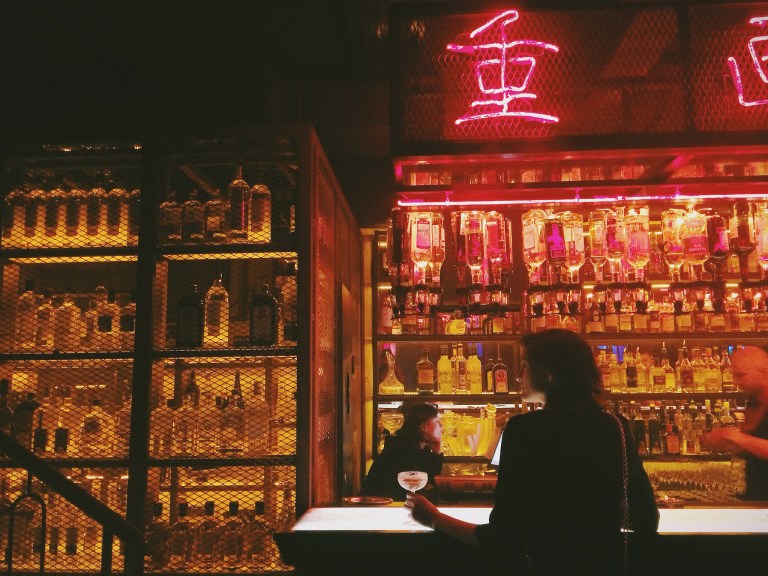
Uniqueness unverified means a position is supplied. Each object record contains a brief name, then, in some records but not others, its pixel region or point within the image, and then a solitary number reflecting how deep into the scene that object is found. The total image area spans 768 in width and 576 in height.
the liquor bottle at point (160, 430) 2.88
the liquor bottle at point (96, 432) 2.91
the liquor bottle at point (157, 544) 2.71
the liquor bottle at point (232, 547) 2.72
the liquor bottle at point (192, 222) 2.98
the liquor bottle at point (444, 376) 4.70
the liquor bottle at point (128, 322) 2.89
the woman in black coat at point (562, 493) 1.67
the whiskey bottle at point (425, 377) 4.72
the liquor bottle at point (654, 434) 4.47
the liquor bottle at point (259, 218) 2.99
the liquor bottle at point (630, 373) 4.55
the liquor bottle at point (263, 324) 2.81
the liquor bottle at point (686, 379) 4.54
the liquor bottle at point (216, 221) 2.99
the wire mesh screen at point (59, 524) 2.79
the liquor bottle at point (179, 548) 2.74
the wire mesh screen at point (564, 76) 2.81
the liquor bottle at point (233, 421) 2.91
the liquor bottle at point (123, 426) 2.93
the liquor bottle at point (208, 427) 2.90
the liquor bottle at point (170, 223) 2.96
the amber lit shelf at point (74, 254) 2.88
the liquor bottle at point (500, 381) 4.64
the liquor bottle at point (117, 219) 3.06
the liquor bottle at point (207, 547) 2.73
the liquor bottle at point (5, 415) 2.93
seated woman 3.55
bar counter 2.05
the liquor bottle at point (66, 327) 3.05
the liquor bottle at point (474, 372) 4.69
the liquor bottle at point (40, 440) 2.88
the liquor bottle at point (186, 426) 2.91
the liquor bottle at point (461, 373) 4.68
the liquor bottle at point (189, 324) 2.83
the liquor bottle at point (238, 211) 2.94
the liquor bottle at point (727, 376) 4.50
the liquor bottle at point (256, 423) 2.91
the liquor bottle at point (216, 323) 3.03
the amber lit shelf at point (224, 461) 2.69
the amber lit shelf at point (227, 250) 2.84
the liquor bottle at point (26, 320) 3.04
